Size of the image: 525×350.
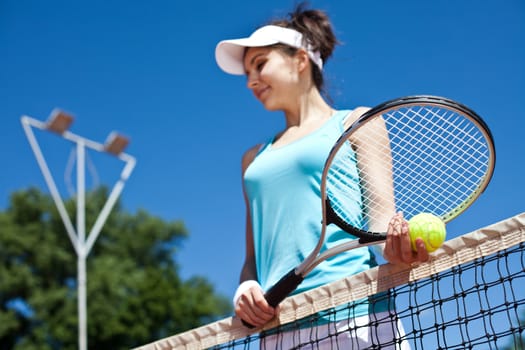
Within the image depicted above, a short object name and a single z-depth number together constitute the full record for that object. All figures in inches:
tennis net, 94.5
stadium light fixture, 646.5
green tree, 1024.2
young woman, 105.7
